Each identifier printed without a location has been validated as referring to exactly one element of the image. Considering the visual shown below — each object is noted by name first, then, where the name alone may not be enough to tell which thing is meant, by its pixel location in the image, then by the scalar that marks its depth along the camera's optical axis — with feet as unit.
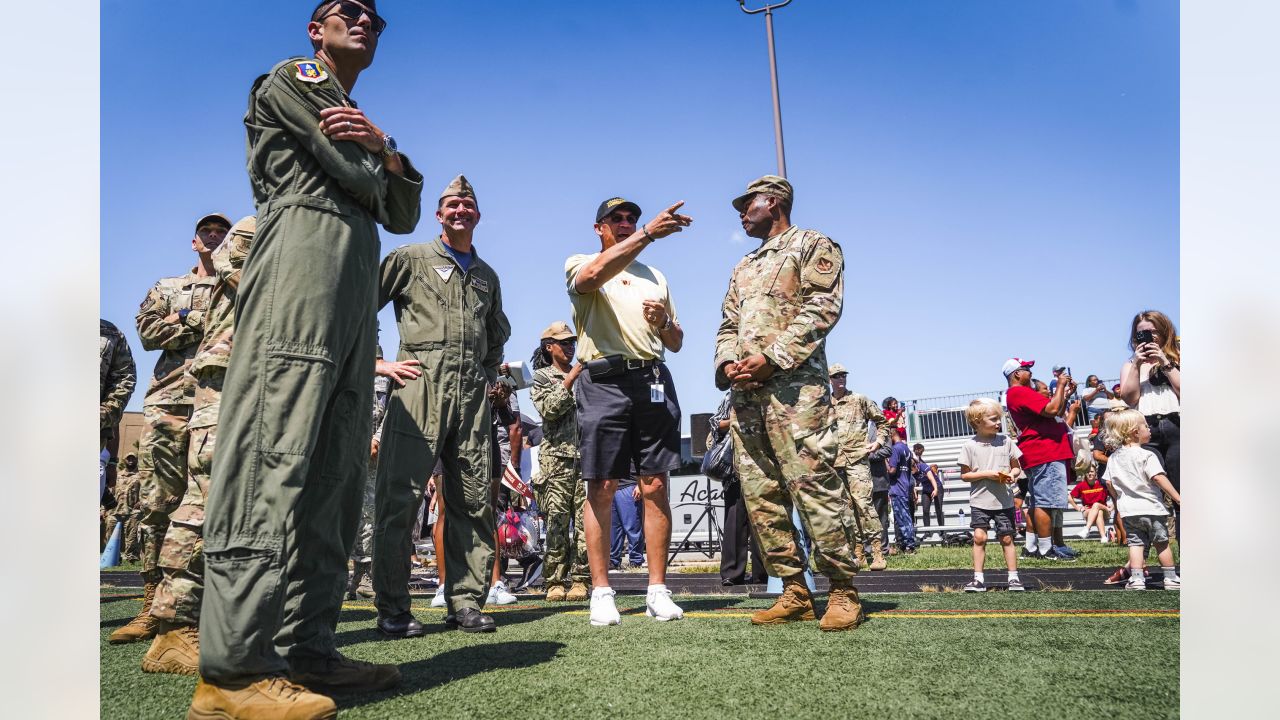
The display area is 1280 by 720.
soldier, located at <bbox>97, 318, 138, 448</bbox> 22.16
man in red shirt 29.63
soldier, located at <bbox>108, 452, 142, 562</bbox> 35.42
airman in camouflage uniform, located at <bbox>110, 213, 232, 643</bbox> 14.05
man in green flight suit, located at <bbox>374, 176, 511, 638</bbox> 14.07
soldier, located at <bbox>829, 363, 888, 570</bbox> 32.50
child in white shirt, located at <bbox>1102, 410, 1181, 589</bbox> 21.18
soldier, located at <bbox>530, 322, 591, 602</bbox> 24.56
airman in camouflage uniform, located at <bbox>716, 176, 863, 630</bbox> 13.79
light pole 34.78
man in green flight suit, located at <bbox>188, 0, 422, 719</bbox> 7.21
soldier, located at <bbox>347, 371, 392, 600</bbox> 23.85
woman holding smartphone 20.70
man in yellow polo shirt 15.89
